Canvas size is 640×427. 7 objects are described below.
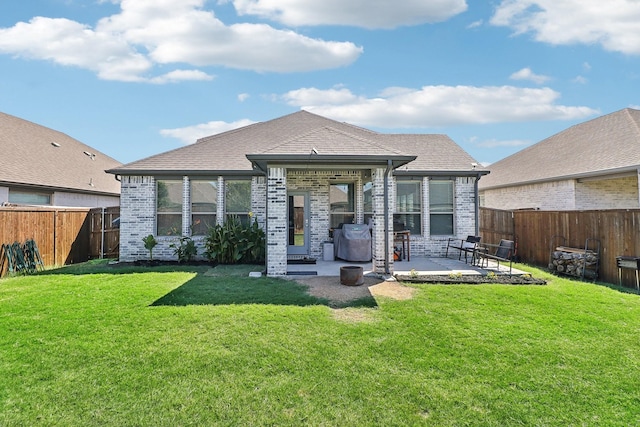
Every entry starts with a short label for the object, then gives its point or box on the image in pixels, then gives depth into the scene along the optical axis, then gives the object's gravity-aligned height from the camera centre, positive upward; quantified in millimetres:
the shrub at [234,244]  10117 -728
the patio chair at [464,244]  9773 -785
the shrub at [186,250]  10541 -955
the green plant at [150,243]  10477 -712
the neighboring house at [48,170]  12547 +2292
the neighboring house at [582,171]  11703 +1930
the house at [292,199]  10891 +774
